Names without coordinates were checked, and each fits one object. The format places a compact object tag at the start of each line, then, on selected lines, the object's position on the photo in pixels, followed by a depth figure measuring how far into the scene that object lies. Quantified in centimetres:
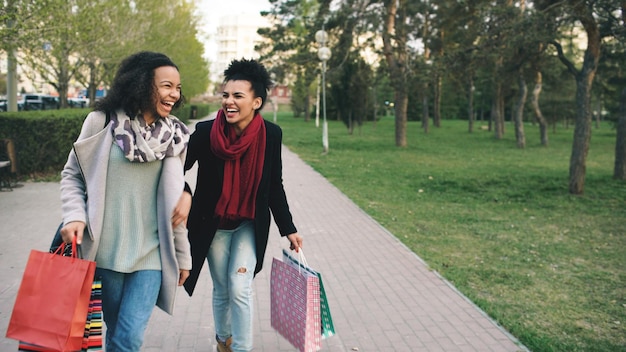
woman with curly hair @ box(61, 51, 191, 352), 262
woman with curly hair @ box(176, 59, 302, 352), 326
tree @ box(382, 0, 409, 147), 2277
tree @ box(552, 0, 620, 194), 1193
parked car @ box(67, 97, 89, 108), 3863
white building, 13338
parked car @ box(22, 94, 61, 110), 3342
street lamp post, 1936
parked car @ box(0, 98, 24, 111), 2998
